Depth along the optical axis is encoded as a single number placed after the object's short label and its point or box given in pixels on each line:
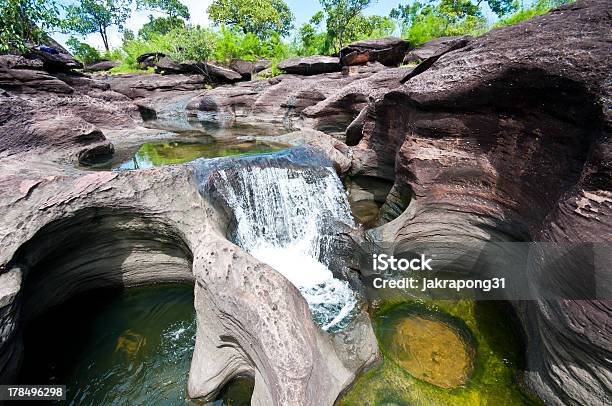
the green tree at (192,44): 23.39
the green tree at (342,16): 27.86
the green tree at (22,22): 12.48
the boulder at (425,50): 17.48
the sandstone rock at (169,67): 25.02
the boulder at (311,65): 20.50
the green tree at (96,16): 42.81
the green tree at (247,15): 34.59
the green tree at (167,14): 44.98
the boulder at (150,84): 21.91
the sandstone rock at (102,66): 31.53
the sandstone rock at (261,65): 26.08
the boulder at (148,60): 28.00
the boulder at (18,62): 12.02
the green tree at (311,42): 28.81
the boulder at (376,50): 18.78
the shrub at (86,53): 33.50
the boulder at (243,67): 26.14
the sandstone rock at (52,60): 14.69
